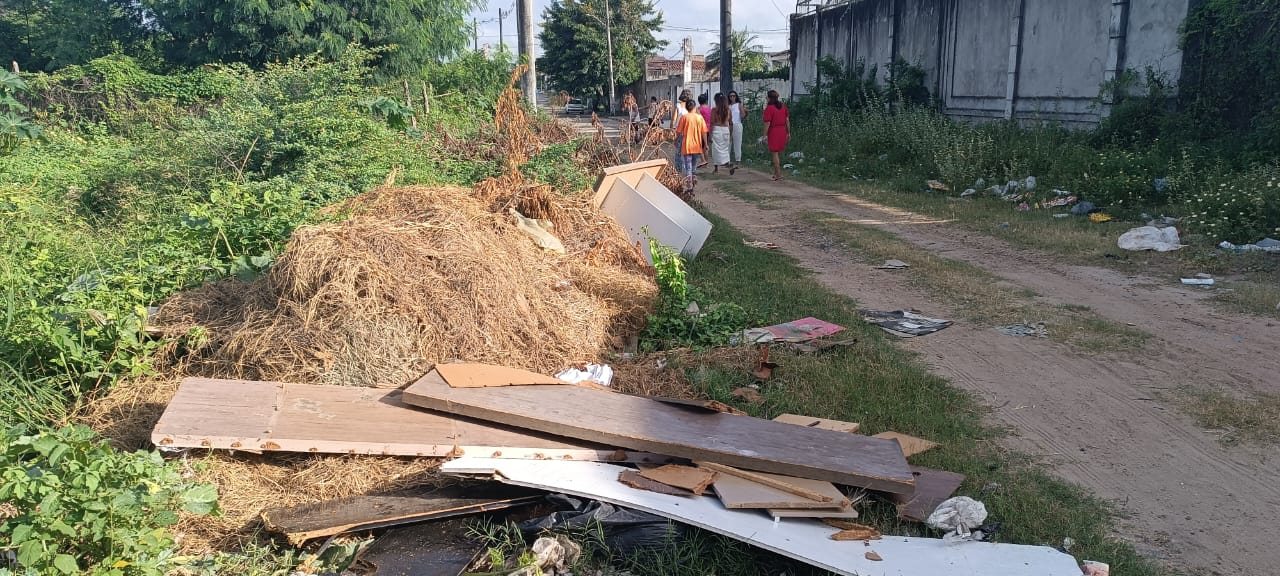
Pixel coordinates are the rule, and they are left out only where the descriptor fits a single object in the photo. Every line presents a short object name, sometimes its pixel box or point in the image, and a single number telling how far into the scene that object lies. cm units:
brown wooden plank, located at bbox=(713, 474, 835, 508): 325
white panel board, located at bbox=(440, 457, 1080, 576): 291
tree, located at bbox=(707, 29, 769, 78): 4544
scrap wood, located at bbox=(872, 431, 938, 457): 402
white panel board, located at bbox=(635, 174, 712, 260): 780
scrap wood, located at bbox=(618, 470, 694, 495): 337
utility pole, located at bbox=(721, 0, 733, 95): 2344
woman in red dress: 1523
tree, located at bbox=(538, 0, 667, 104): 4853
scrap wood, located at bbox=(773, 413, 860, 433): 416
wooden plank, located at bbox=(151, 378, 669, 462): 362
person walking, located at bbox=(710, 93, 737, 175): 1534
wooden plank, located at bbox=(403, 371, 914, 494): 349
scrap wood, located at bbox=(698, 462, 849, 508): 328
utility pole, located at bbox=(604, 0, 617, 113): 4705
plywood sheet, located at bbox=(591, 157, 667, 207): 787
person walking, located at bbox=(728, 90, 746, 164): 1686
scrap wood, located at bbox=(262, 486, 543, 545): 328
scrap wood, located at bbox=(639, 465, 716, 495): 339
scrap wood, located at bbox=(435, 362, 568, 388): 418
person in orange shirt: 1242
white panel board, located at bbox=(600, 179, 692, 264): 752
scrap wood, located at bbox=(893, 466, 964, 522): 344
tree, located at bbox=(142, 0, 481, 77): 1670
